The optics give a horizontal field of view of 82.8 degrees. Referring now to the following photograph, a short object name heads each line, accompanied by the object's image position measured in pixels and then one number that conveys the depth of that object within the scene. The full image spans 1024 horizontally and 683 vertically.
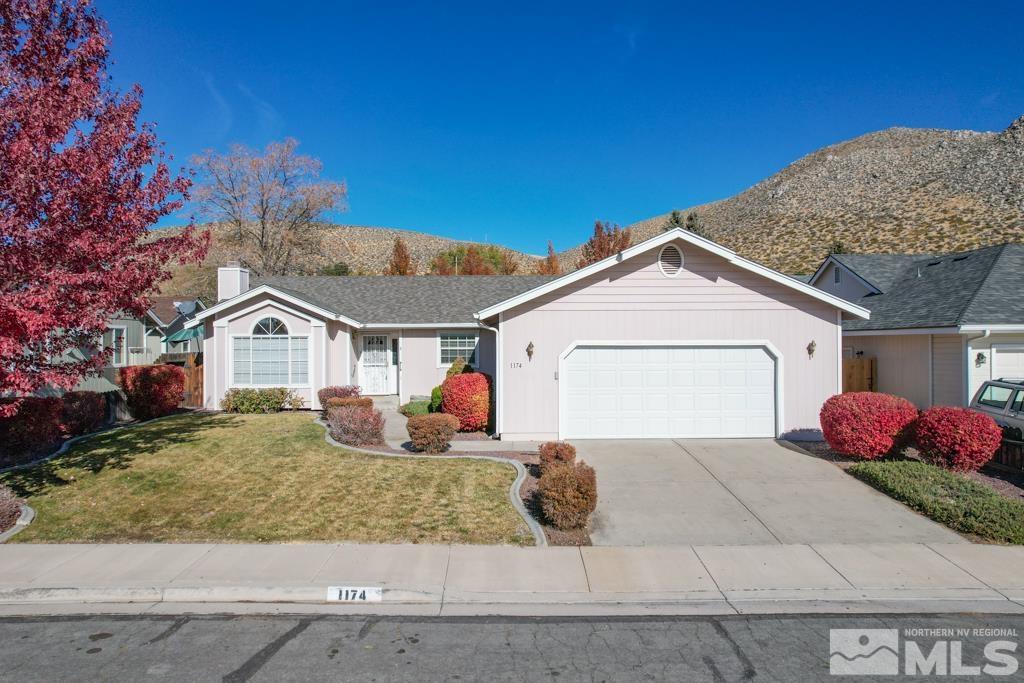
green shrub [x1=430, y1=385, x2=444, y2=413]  16.86
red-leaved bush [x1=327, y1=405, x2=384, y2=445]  12.86
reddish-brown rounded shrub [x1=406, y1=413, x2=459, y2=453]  11.88
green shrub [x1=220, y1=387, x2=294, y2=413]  18.14
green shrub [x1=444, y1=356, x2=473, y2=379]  19.47
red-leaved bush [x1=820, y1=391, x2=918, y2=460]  11.15
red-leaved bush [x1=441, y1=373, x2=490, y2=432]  14.67
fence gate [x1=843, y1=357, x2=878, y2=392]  17.48
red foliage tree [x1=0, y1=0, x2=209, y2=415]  8.28
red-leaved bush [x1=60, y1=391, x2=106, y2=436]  13.81
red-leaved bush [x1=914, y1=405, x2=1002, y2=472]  10.34
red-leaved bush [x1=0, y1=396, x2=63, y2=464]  11.97
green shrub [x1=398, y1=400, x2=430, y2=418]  17.63
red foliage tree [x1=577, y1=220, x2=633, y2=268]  40.59
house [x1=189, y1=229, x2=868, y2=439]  13.48
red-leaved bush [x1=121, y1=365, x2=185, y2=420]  16.92
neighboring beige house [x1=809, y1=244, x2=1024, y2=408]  13.59
